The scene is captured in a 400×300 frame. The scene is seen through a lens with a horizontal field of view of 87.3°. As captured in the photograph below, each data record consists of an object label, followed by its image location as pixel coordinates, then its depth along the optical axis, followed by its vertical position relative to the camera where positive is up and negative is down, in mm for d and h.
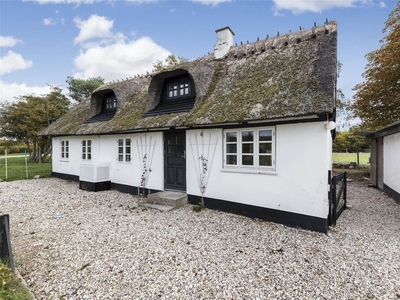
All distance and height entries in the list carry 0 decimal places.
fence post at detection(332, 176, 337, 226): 5180 -1432
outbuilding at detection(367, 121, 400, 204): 7470 -701
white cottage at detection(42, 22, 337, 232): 4961 +409
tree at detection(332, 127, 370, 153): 24234 +16
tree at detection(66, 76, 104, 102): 30889 +8903
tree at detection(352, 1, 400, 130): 10945 +3272
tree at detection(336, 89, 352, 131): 18269 +3256
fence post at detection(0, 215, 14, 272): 3134 -1445
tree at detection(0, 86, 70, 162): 19609 +2602
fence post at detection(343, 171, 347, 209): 6375 -1536
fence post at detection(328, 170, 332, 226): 4870 -1305
